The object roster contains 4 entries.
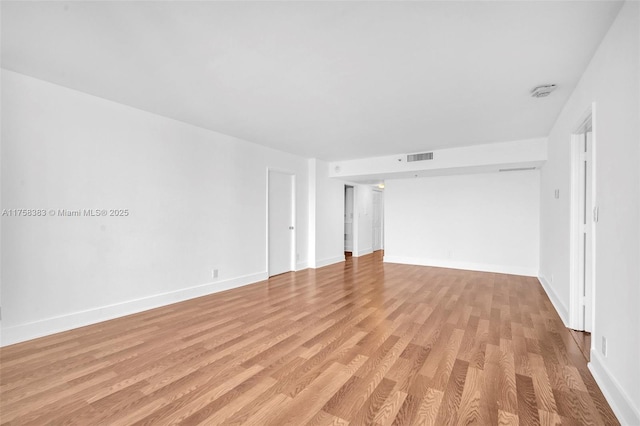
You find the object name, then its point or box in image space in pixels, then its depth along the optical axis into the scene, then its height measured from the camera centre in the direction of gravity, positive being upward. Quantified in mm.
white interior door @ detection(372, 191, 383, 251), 9806 -286
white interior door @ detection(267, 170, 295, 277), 5840 -252
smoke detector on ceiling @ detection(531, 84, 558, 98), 2936 +1299
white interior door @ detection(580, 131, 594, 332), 2959 -220
